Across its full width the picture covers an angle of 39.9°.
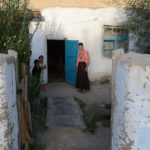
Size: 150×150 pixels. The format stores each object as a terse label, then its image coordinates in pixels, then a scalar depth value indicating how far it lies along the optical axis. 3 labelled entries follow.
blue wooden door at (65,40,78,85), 7.71
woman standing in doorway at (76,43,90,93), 6.64
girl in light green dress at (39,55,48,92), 6.63
